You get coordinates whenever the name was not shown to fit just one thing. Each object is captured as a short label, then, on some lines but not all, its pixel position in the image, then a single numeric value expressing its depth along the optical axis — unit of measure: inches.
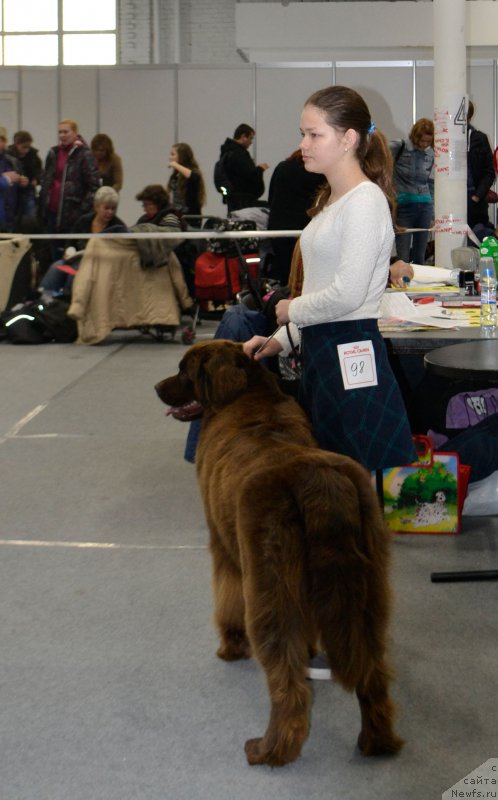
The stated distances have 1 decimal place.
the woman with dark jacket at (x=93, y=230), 343.0
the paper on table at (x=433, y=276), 204.5
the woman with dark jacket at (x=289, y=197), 214.4
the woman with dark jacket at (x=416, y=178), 362.3
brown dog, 80.4
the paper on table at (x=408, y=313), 152.2
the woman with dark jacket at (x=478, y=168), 351.6
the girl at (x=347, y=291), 99.9
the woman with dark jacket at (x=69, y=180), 377.4
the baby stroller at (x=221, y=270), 335.3
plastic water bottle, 150.1
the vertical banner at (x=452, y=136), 309.1
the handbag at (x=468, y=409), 167.6
